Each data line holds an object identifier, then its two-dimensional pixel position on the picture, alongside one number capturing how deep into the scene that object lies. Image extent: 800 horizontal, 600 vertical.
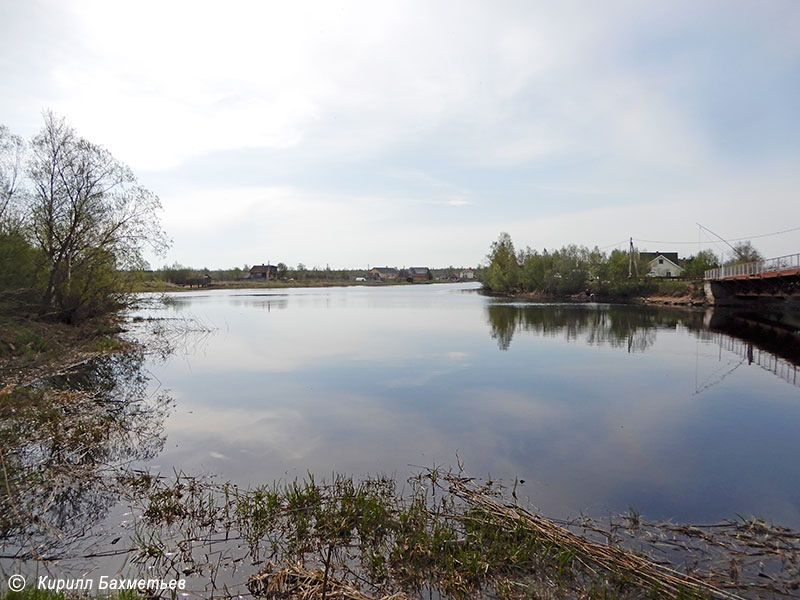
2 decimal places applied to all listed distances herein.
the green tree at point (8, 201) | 20.30
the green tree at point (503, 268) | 85.06
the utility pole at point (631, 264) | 60.66
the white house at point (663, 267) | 87.75
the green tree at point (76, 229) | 22.33
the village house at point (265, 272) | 136.38
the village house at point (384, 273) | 169.80
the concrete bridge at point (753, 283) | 35.09
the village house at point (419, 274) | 176.51
